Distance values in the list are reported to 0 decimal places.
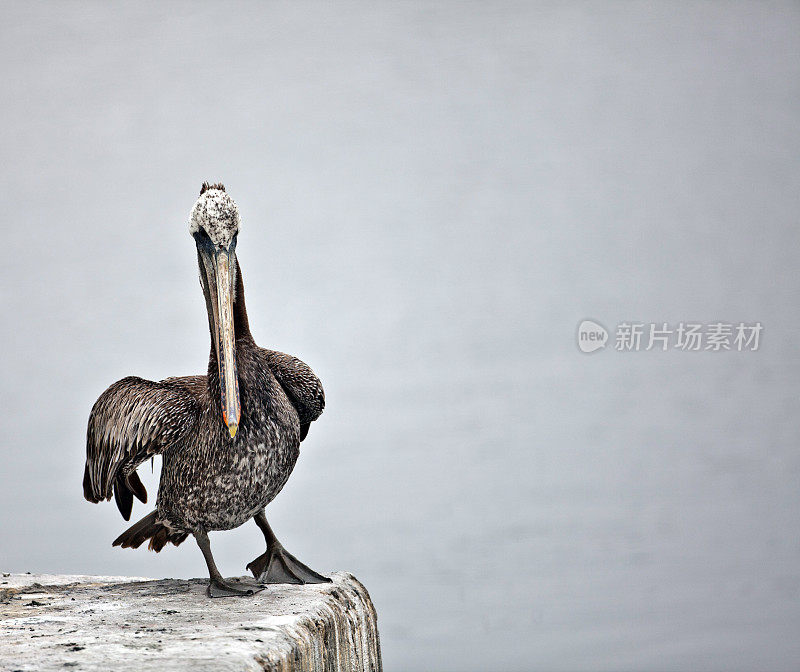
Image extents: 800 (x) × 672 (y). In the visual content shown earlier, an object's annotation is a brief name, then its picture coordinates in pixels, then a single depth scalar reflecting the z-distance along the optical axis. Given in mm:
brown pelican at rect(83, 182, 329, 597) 21470
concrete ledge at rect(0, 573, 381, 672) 21203
